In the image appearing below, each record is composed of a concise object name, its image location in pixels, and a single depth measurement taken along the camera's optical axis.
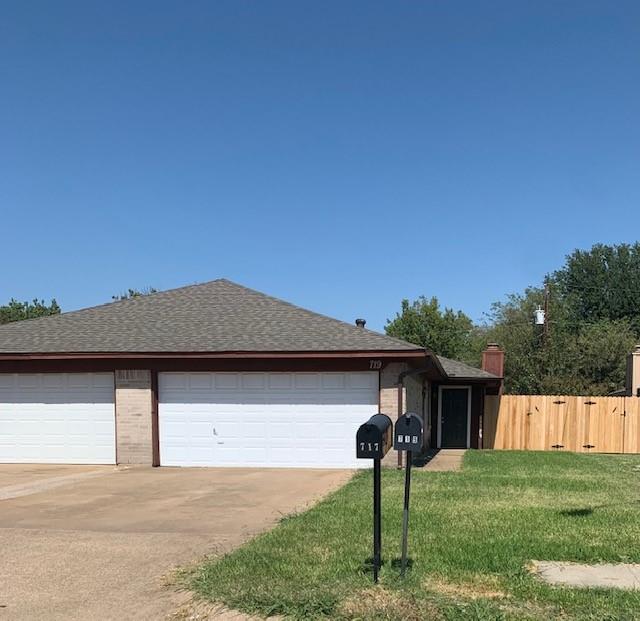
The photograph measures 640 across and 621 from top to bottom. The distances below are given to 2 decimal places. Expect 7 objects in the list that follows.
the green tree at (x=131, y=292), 58.70
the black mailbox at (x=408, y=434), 5.28
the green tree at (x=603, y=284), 60.84
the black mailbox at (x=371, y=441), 5.21
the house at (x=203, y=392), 13.91
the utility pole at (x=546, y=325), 35.51
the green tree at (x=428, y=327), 42.31
